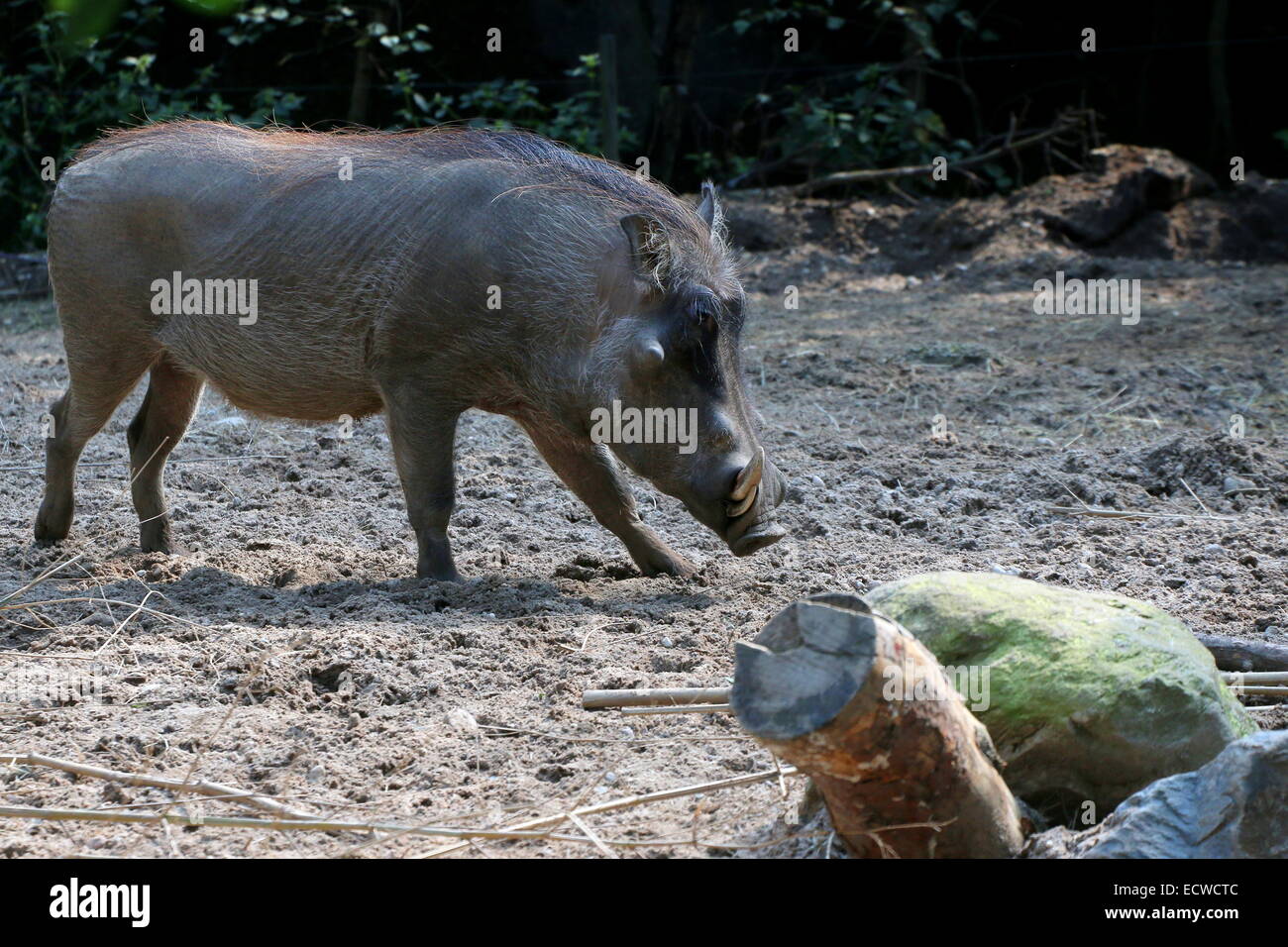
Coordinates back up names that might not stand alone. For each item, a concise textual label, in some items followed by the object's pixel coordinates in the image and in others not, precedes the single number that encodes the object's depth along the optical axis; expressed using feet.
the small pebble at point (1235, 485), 16.52
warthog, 13.21
